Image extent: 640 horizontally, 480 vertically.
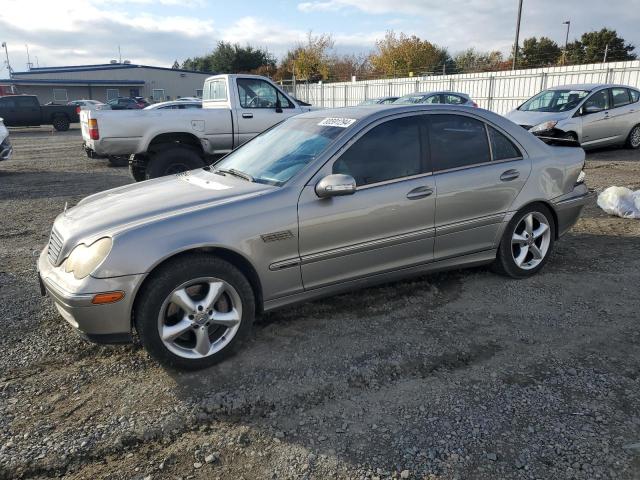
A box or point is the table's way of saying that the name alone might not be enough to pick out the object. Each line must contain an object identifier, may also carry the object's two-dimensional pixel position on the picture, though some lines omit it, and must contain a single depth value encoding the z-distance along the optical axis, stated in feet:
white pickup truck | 26.86
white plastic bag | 22.06
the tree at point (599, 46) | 136.05
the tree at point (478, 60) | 179.32
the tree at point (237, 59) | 192.34
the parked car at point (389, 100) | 61.41
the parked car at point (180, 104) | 50.44
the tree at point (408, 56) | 172.96
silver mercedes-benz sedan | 10.02
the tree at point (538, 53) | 152.97
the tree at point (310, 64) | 185.68
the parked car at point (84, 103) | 99.72
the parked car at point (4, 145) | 37.04
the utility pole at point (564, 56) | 123.89
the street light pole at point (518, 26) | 105.19
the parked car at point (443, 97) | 51.29
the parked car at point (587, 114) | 37.91
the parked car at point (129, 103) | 104.29
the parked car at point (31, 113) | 86.17
